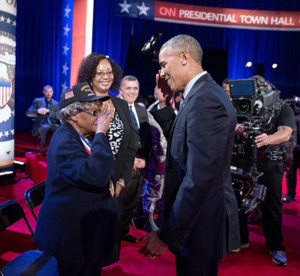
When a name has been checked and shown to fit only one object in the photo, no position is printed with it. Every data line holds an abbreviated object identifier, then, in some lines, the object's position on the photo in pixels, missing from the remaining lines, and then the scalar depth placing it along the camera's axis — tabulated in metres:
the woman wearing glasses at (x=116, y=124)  2.31
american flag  6.77
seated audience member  7.16
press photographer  2.81
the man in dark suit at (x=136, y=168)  3.25
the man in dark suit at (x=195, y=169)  1.20
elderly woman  1.47
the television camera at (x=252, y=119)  2.80
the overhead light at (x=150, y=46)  7.63
